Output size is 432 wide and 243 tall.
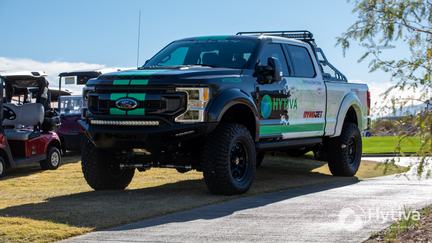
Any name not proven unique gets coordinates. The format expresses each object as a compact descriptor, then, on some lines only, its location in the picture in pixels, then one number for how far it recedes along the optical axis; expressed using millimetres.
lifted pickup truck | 8914
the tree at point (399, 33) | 5387
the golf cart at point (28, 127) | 14009
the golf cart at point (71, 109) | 18531
